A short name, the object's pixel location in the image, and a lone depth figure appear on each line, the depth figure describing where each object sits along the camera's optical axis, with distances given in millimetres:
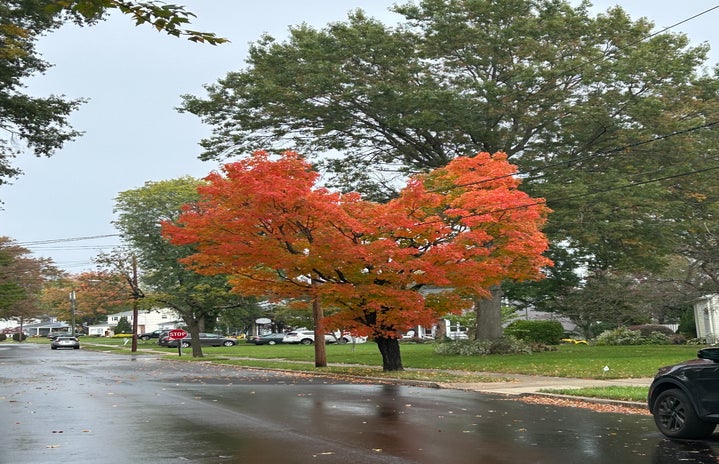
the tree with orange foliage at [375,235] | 23156
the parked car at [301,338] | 67688
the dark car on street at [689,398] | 10195
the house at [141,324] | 117250
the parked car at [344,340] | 67444
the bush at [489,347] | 33594
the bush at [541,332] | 42188
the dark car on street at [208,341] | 64206
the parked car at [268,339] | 67375
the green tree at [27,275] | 82250
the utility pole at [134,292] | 48094
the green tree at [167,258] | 43750
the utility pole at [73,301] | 91662
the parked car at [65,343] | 65675
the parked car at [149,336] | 87188
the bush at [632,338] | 43625
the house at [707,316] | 44062
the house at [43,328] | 160125
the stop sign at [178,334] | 43312
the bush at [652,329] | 48188
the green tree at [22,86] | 18266
